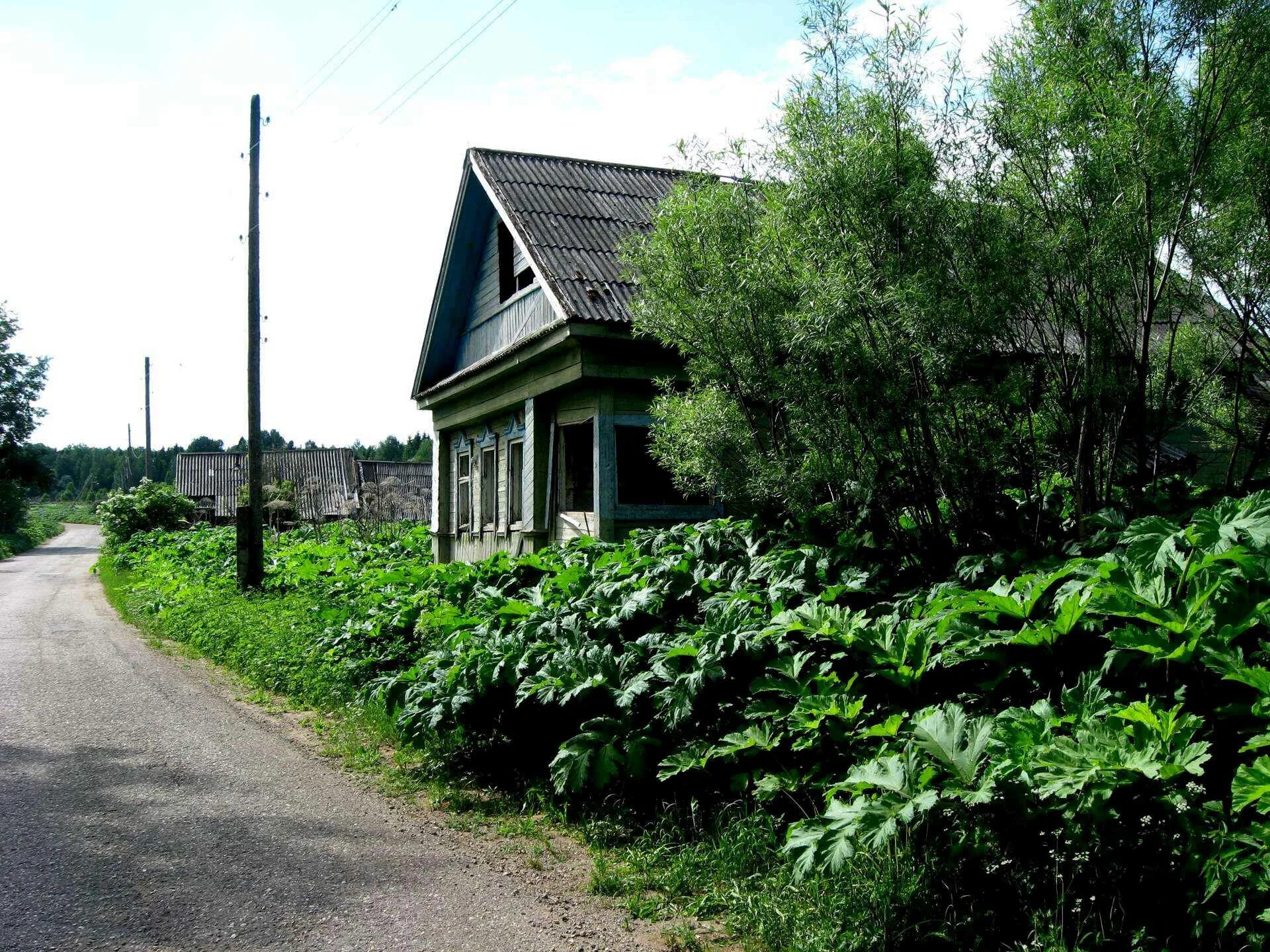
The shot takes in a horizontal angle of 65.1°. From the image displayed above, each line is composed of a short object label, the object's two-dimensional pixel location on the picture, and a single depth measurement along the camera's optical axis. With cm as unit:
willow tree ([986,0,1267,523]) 503
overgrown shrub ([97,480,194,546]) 3469
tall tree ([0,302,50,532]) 5931
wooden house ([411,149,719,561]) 1091
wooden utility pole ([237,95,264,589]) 1608
